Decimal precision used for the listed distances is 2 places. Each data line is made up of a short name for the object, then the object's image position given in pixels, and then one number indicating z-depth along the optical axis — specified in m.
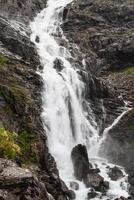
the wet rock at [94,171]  36.64
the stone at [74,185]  34.88
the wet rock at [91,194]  33.84
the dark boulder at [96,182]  35.18
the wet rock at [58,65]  53.28
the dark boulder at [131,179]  37.79
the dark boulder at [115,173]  38.26
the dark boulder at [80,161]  36.91
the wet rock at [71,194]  32.39
